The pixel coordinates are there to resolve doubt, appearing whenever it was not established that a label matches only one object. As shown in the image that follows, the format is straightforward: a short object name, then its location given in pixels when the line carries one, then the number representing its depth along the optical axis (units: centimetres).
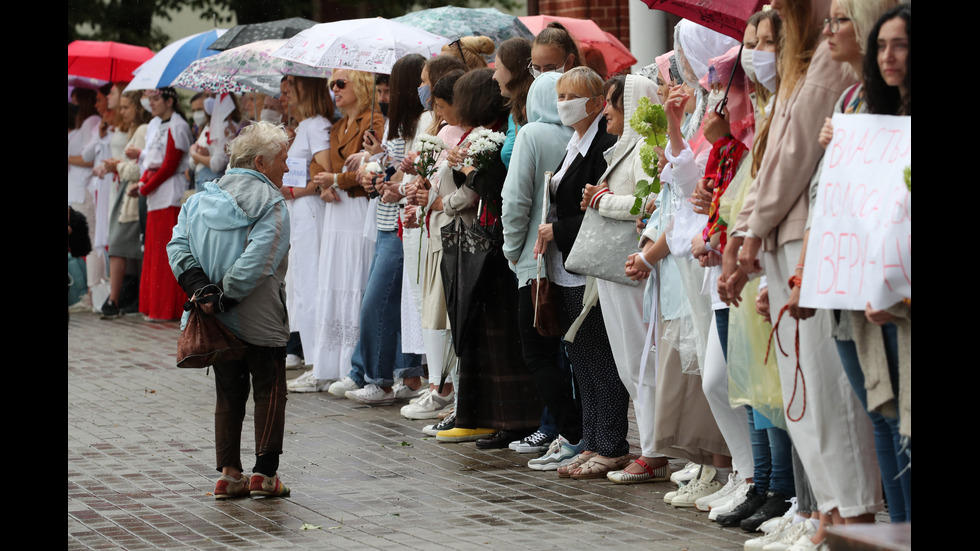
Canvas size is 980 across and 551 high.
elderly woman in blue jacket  1432
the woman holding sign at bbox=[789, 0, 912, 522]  922
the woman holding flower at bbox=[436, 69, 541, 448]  1753
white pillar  2972
